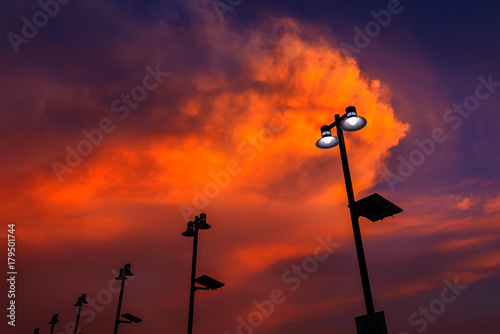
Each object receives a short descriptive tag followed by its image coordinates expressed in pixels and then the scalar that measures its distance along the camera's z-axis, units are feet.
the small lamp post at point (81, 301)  97.35
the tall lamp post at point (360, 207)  21.13
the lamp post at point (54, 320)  119.65
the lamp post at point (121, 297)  74.54
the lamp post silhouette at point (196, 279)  47.65
